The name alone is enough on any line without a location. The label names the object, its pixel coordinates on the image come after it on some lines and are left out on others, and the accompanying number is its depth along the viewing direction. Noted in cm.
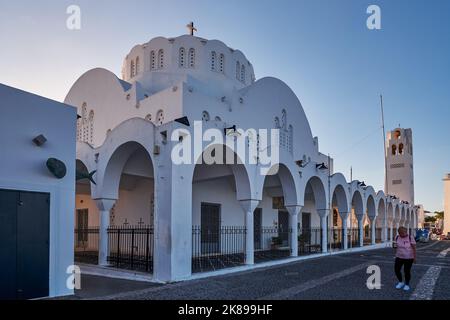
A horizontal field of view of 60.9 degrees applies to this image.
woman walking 859
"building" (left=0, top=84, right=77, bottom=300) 706
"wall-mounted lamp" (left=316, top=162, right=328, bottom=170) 1750
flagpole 3094
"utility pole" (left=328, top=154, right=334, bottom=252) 1833
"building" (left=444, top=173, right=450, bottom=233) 5495
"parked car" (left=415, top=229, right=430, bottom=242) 3494
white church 998
